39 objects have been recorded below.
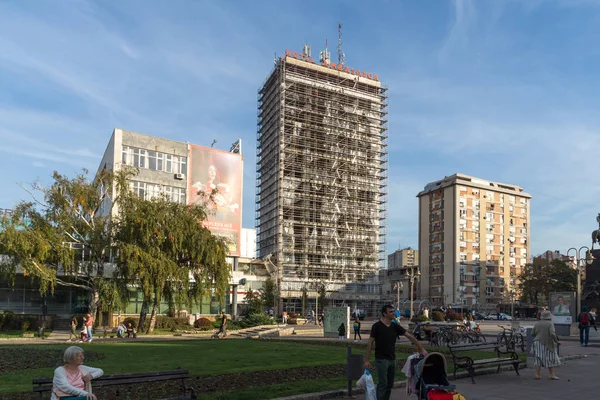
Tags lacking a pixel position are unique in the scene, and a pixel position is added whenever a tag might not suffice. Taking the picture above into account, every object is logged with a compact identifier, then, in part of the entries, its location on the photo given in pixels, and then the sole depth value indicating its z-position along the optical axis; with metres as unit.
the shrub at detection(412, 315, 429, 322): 38.94
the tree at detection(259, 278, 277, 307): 67.63
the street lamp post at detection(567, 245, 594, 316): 36.81
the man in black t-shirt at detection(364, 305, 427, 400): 9.45
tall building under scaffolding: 96.81
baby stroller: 8.79
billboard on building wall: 59.72
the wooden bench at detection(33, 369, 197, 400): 7.70
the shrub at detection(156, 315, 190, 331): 43.25
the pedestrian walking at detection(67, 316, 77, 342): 32.38
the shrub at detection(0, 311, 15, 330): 40.97
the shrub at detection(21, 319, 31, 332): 40.06
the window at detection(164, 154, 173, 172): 58.38
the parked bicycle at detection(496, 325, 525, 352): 19.49
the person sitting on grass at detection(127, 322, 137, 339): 33.91
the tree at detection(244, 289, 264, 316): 44.41
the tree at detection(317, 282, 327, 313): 76.94
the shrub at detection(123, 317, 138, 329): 40.48
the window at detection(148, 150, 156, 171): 57.38
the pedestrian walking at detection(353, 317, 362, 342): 30.77
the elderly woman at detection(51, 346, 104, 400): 6.89
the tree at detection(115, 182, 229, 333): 36.81
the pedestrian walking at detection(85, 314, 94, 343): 29.74
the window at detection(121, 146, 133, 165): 55.48
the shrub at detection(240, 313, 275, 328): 41.47
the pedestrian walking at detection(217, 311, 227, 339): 34.22
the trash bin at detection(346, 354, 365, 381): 10.55
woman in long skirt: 13.53
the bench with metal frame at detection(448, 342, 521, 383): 12.84
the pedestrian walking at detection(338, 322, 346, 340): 31.33
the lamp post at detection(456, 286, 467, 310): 103.44
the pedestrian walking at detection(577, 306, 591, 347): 24.03
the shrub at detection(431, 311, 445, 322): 46.84
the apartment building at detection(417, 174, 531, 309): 105.31
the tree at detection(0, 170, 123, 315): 37.38
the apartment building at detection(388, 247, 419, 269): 145.62
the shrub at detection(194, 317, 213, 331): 42.78
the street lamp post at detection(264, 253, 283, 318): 84.21
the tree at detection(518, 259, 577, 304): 90.19
